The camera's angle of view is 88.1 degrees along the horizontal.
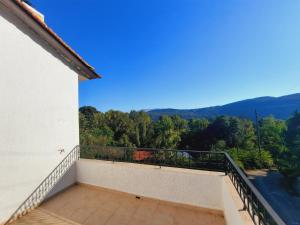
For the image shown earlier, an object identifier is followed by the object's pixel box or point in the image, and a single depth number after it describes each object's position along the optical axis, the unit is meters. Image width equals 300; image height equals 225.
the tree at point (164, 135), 21.19
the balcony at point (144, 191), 3.31
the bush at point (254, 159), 18.62
